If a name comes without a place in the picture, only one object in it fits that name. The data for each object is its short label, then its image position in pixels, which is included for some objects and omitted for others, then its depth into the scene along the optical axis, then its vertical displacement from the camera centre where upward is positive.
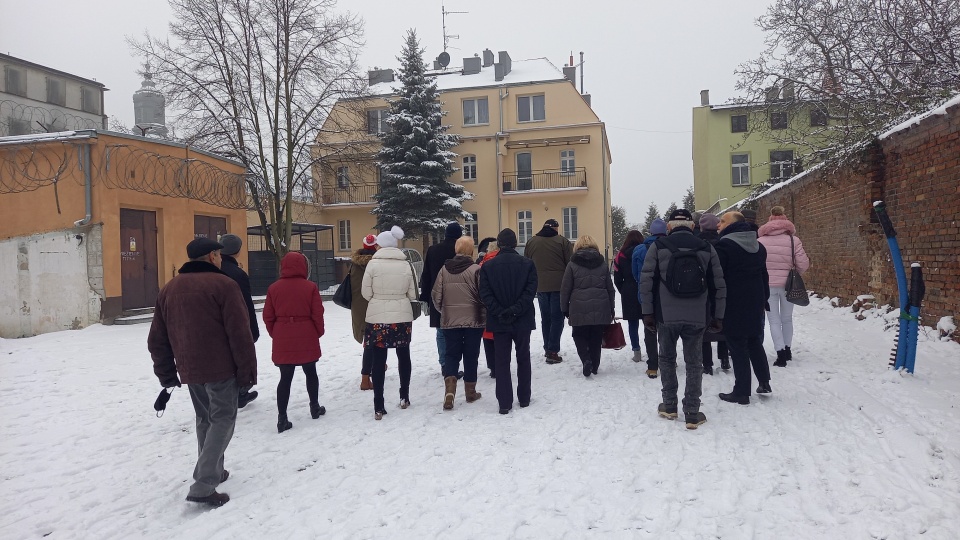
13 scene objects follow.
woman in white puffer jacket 5.79 -0.43
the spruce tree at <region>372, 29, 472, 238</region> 29.41 +5.14
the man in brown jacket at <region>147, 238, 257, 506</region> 4.02 -0.54
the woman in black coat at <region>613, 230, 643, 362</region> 7.41 -0.28
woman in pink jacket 6.93 -0.21
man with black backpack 5.00 -0.36
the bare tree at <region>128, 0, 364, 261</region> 18.34 +5.94
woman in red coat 5.56 -0.51
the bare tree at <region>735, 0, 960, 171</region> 9.38 +3.58
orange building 12.66 +1.02
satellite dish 39.75 +13.89
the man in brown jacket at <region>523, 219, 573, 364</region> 8.10 -0.18
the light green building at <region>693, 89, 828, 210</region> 33.97 +5.81
